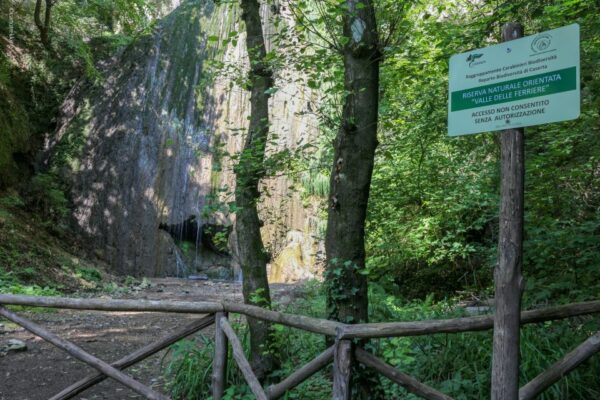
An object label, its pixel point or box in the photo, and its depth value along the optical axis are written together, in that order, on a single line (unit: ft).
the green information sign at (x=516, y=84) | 7.00
